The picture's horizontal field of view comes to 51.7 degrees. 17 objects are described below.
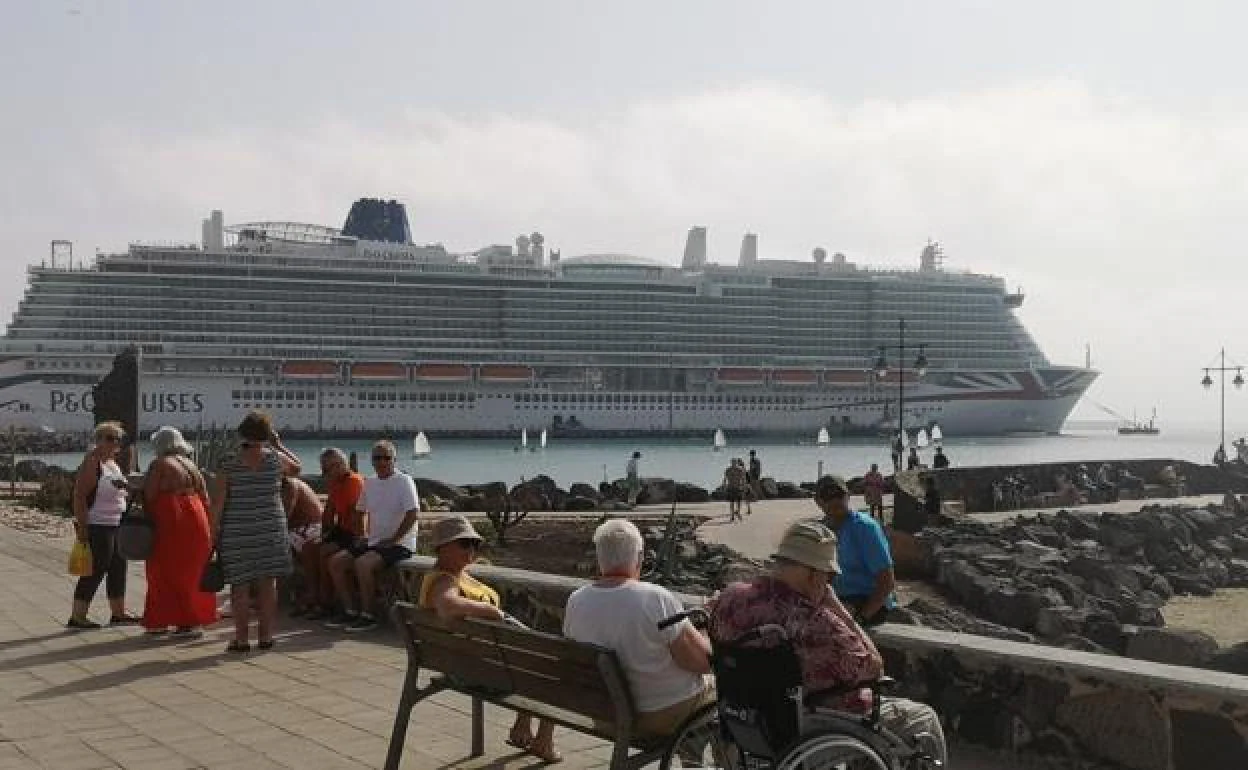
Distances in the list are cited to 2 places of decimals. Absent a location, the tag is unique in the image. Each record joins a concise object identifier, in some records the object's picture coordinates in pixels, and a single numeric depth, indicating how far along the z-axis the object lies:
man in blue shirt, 5.40
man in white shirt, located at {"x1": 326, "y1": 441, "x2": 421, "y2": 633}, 7.64
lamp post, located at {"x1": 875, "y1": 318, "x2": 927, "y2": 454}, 34.03
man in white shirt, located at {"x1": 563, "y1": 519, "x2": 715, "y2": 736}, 4.04
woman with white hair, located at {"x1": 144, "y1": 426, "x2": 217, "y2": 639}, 7.32
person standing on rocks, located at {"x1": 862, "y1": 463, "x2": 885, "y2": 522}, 22.97
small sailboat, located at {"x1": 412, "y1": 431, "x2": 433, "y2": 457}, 51.94
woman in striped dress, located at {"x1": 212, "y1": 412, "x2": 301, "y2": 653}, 6.94
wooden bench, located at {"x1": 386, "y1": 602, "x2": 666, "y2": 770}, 3.95
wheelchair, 3.60
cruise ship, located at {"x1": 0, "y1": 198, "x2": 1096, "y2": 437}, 68.00
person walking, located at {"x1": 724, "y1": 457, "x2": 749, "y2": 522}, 23.55
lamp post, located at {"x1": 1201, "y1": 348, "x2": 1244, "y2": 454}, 47.35
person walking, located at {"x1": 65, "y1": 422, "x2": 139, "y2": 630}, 7.89
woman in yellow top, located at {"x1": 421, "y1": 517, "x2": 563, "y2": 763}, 4.86
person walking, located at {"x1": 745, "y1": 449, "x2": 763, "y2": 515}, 28.66
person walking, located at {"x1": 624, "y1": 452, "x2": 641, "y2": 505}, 28.56
